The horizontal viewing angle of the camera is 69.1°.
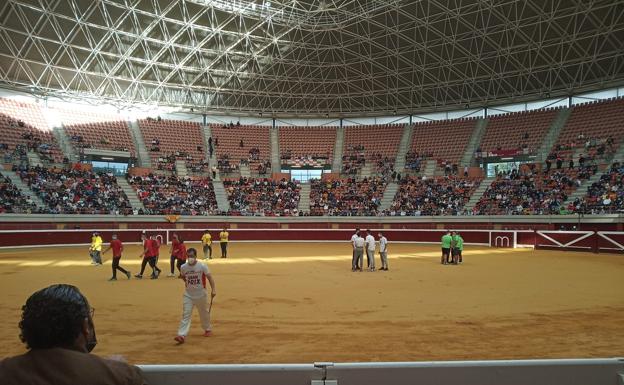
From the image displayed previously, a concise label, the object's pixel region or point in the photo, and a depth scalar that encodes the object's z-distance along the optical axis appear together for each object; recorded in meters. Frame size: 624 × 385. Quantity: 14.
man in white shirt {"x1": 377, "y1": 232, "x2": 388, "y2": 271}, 18.38
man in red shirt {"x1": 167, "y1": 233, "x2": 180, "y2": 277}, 15.74
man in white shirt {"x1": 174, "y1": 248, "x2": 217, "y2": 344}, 8.20
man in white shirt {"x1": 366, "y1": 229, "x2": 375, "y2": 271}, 18.16
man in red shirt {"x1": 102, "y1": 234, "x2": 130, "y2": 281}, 15.17
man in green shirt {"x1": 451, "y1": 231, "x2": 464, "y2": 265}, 20.52
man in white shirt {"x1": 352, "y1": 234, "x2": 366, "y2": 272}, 18.02
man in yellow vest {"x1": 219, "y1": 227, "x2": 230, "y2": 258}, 23.16
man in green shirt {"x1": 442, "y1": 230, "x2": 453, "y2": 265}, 20.56
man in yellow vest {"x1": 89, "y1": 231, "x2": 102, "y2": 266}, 19.49
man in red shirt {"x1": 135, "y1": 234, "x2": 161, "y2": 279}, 15.73
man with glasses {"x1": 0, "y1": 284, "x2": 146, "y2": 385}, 1.84
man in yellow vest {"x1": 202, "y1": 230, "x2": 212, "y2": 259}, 22.39
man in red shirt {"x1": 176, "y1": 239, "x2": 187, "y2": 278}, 15.65
